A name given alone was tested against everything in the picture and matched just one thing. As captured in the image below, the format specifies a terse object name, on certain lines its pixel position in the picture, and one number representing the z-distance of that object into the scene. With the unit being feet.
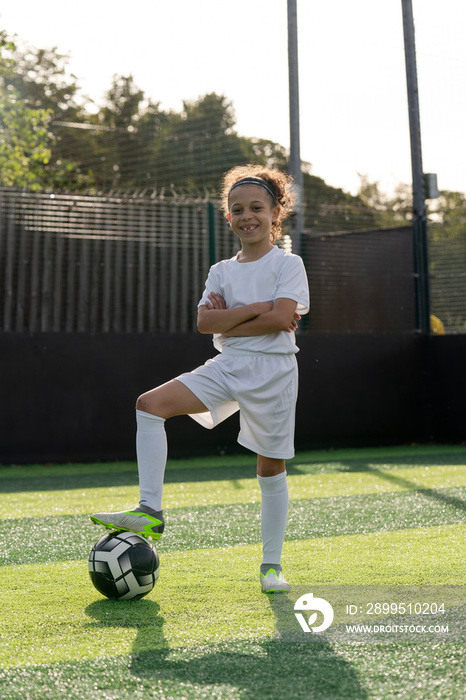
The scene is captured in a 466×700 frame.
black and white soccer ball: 10.03
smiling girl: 10.23
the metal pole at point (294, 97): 34.55
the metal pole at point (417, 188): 33.47
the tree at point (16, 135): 48.11
